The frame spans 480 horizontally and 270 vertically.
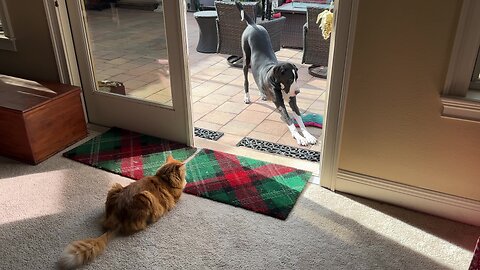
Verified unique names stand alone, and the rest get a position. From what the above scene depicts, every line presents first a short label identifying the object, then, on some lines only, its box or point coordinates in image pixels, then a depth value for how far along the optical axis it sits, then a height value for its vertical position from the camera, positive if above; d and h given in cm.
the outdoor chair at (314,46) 392 -90
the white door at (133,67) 253 -72
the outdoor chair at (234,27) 429 -79
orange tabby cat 172 -114
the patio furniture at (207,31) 491 -92
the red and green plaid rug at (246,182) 212 -123
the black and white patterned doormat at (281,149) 265 -125
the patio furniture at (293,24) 490 -84
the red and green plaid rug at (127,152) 246 -121
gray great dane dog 305 -93
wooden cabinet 241 -96
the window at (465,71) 166 -49
